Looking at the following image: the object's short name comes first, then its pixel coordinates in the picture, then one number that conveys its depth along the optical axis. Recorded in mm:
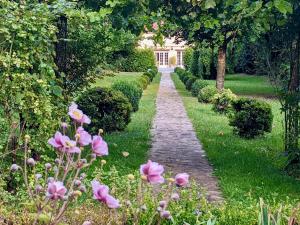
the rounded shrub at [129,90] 15290
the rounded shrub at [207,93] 19625
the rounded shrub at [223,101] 16516
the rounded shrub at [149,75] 35212
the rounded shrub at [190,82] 27359
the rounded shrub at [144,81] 27191
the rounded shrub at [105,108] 11258
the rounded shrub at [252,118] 11641
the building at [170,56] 66688
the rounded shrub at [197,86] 22078
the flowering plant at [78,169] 2092
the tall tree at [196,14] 7579
